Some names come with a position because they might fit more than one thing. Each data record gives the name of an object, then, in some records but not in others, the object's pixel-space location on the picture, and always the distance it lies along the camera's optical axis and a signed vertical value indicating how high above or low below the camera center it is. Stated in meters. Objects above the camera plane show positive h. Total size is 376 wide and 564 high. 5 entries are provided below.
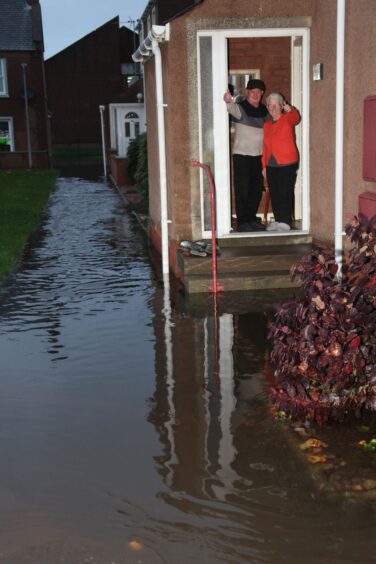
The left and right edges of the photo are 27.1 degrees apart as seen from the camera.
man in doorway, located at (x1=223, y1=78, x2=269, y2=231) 10.13 -0.35
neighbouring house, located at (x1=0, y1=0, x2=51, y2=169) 38.09 +1.66
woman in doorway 9.81 -0.39
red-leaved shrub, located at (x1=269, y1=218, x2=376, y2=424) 4.84 -1.32
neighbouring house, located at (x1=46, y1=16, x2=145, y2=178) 54.34 +3.72
